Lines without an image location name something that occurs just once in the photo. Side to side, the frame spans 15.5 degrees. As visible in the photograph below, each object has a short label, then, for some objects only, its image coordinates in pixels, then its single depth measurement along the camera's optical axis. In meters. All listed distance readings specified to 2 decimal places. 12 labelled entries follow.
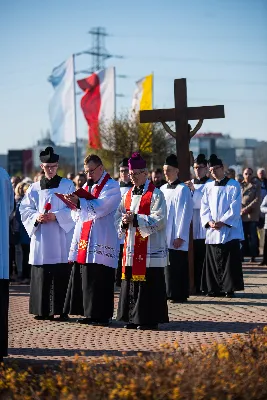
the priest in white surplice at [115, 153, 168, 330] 11.56
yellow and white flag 36.19
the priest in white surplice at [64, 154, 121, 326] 11.98
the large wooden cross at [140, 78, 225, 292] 15.23
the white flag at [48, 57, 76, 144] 35.66
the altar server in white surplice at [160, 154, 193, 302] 14.33
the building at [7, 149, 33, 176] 83.62
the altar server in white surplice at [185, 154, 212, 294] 16.11
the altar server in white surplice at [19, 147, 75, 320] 12.67
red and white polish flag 36.91
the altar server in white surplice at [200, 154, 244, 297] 15.16
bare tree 36.38
